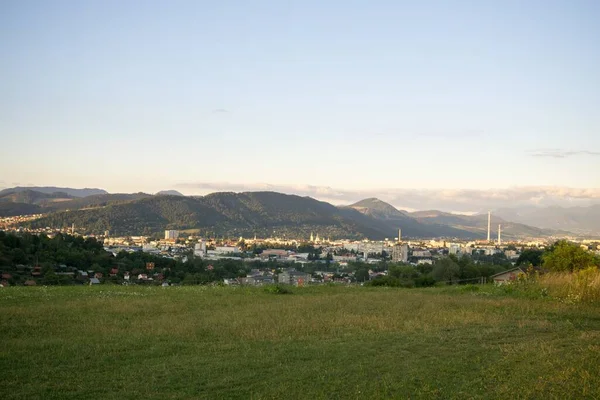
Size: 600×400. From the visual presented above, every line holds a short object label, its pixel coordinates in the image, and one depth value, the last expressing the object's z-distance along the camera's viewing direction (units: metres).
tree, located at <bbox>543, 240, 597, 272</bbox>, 27.56
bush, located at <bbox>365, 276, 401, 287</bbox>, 29.95
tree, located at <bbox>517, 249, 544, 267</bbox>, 56.46
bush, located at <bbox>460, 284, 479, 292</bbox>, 24.78
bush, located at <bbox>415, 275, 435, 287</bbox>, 33.88
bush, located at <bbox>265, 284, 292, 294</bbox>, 22.72
